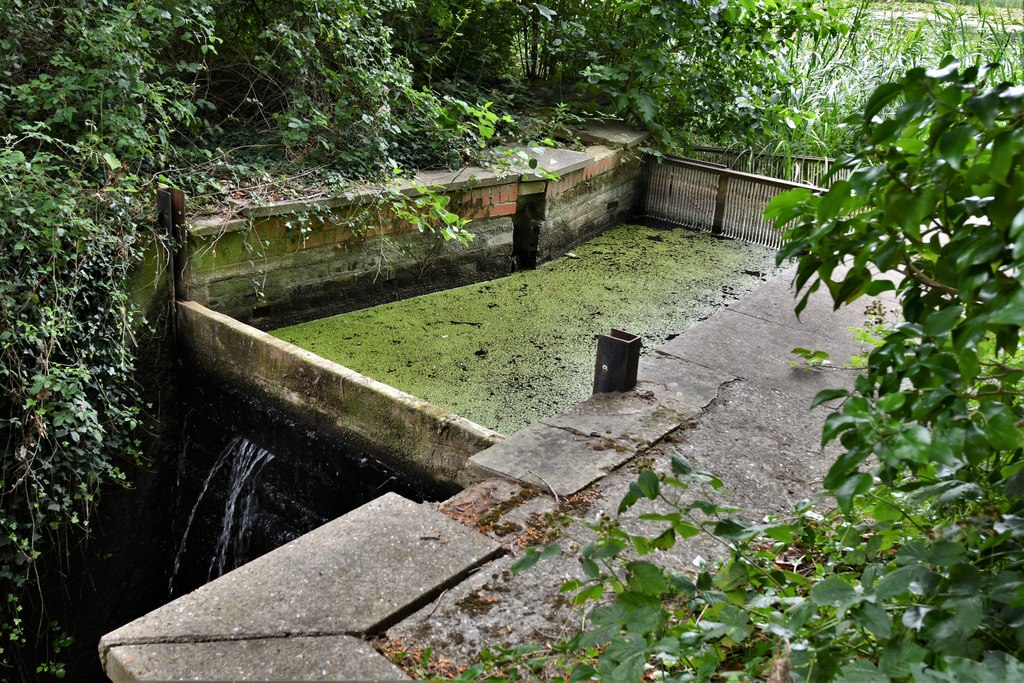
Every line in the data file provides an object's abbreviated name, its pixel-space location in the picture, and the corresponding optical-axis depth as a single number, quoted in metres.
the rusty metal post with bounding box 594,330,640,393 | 3.42
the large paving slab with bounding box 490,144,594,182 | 5.71
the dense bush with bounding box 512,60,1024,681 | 1.22
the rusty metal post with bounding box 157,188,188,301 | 4.29
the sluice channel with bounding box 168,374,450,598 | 4.02
